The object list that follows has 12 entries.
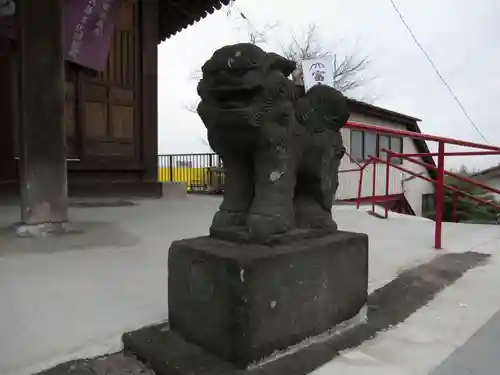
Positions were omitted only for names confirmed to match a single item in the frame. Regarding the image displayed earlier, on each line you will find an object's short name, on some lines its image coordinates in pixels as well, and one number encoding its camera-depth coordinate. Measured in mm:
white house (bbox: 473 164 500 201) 15070
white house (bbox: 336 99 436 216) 10689
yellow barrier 11505
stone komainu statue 1515
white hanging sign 8070
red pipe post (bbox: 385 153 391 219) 5123
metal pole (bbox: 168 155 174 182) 12250
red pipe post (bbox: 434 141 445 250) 3280
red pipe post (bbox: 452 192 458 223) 5555
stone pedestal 1401
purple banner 5113
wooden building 5535
